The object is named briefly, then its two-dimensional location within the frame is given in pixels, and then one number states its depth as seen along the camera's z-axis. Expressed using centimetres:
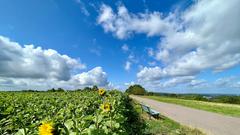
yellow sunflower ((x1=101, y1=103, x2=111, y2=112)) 132
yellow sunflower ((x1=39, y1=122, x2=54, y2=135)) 59
